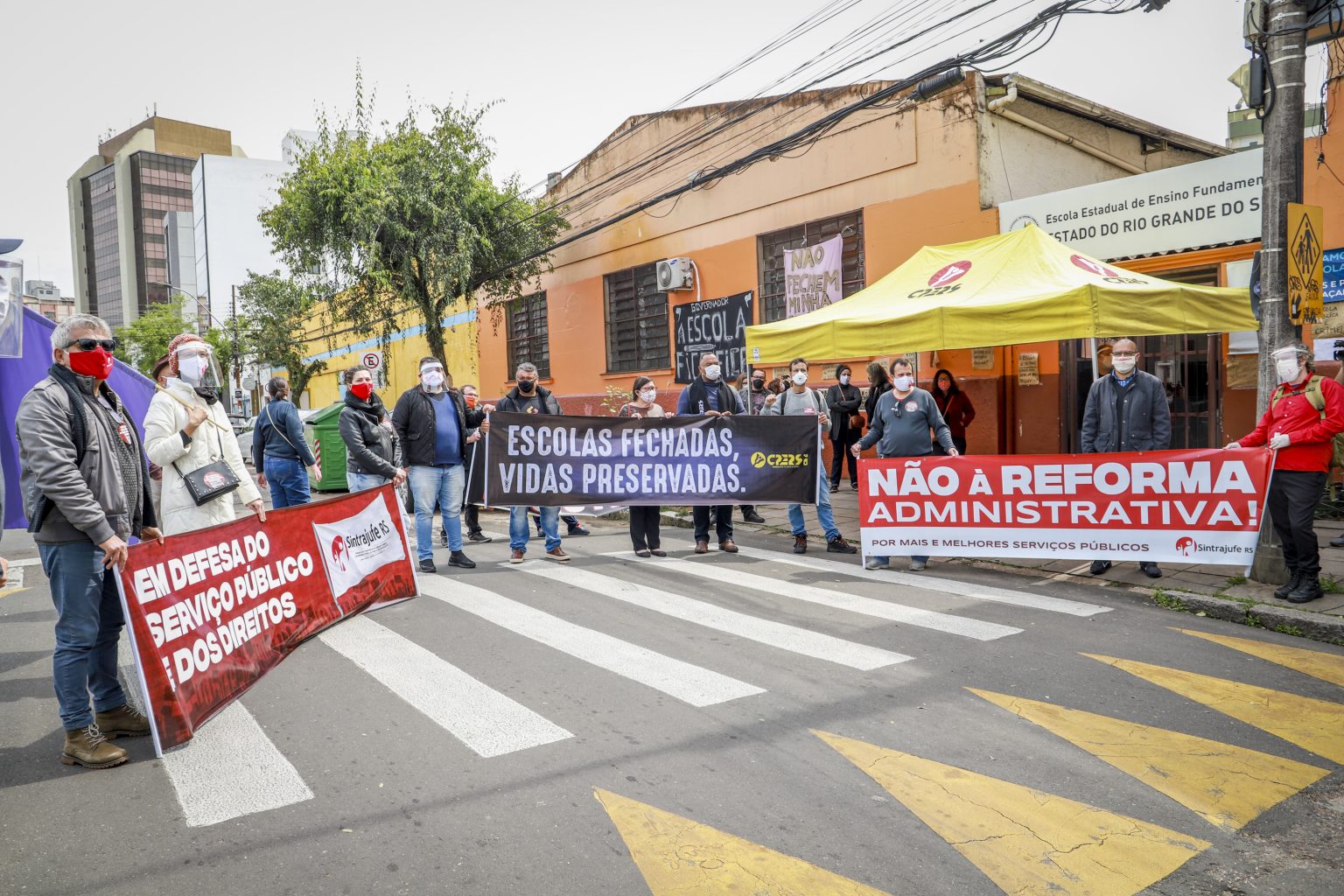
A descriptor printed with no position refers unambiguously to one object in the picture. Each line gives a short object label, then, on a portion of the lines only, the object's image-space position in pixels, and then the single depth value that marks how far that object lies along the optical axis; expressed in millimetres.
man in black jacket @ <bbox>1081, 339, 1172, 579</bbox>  7664
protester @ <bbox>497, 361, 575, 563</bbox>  8922
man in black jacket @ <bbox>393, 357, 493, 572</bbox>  8312
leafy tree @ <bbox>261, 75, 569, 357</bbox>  17297
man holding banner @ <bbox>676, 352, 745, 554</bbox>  9398
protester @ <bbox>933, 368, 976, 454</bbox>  12016
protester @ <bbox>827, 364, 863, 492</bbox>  13086
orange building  12719
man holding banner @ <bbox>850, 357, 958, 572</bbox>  8156
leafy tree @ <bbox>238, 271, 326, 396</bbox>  29406
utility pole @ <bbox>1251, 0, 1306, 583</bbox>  6719
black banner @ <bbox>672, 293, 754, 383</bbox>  16359
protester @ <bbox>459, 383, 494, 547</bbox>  10531
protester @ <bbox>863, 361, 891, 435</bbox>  12180
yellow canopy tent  8234
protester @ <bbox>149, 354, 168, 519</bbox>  6059
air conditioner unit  17594
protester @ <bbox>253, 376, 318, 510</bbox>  9273
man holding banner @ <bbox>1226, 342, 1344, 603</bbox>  6430
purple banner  5270
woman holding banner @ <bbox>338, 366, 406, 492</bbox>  7836
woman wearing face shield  5246
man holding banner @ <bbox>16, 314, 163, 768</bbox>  3955
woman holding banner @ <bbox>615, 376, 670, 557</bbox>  9188
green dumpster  16141
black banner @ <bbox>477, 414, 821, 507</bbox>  9219
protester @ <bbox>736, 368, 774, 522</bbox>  11367
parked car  22438
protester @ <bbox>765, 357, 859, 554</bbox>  9203
